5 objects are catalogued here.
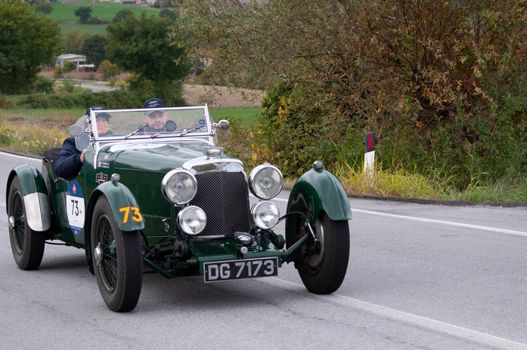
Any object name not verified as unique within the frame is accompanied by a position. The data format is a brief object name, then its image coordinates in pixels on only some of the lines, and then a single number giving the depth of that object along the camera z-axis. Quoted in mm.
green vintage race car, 7812
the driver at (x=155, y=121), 9617
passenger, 9477
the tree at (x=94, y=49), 122875
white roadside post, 16578
